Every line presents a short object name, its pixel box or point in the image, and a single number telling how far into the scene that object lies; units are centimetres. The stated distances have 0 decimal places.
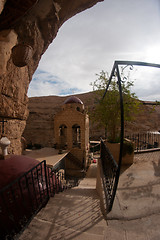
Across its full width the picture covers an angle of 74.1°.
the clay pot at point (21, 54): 381
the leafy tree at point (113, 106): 491
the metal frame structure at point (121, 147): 231
